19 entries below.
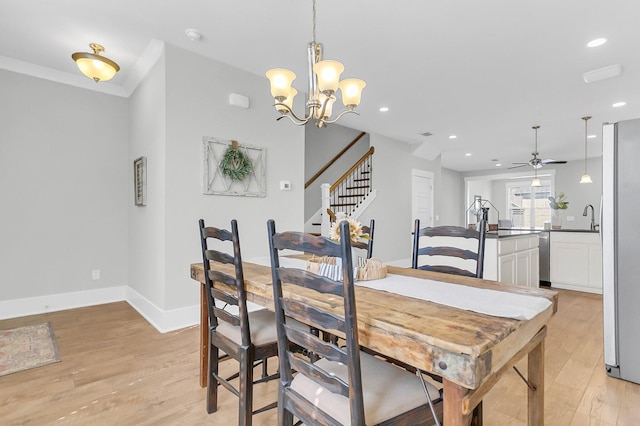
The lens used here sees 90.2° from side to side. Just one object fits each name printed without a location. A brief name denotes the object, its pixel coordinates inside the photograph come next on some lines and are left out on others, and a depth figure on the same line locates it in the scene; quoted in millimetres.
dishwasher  4988
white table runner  1098
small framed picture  3480
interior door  6781
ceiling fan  5604
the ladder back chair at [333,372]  947
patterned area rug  2334
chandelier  2043
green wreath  3377
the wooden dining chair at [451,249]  1775
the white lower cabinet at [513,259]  3635
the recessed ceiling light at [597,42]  2873
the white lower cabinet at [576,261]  4469
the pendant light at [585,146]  5071
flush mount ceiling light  2739
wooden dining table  831
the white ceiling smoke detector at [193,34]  2814
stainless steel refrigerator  2102
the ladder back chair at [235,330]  1496
